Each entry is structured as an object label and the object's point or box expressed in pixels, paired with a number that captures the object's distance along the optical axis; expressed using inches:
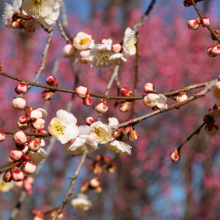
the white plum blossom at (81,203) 41.6
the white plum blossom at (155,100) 28.1
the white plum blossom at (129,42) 29.9
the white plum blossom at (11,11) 30.2
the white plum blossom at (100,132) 27.6
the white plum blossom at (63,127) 27.7
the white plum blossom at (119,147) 28.3
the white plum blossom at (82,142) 27.8
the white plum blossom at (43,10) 30.6
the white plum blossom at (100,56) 30.0
